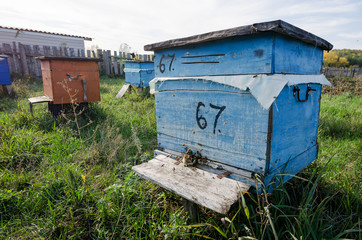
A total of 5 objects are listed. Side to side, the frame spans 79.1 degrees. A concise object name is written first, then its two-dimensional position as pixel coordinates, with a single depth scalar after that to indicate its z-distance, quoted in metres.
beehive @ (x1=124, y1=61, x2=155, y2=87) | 6.87
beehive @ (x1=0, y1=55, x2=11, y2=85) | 6.20
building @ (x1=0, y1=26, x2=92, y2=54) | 15.29
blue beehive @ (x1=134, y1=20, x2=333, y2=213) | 1.51
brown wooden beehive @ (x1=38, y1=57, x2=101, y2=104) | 4.23
